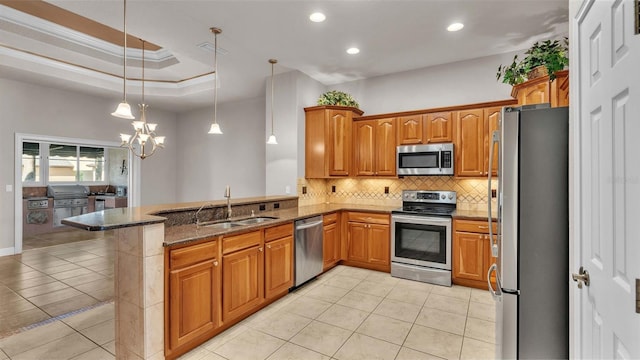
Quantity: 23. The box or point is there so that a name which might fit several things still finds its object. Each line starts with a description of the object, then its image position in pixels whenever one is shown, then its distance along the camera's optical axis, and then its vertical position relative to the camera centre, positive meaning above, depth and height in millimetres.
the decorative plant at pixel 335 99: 4691 +1299
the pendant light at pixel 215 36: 3402 +1718
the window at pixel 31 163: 7215 +441
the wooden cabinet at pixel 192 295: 2197 -880
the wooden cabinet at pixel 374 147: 4477 +528
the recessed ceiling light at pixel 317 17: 3082 +1717
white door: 965 +22
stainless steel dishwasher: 3588 -833
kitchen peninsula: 2061 -634
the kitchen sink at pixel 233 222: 3007 -438
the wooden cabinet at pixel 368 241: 4191 -842
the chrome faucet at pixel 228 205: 3199 -254
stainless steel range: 3770 -795
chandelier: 4156 +707
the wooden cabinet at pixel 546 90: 2674 +870
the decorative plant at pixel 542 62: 2760 +1166
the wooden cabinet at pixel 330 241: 4137 -842
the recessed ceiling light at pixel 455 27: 3291 +1729
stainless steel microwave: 4023 +315
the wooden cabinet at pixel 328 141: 4605 +640
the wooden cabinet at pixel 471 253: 3564 -860
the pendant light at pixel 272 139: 4105 +582
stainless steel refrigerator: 1707 -288
